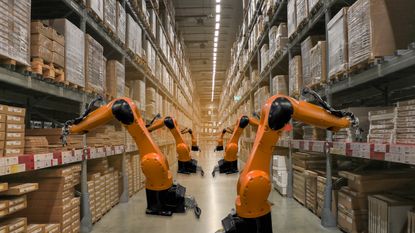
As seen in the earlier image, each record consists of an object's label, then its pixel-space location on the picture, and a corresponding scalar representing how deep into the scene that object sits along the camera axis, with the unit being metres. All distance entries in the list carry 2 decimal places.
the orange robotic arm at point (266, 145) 2.64
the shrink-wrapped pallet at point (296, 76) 6.51
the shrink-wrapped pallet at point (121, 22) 6.63
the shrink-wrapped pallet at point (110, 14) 5.82
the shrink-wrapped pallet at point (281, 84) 7.92
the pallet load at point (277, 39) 7.61
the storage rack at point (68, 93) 3.28
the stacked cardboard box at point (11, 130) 3.07
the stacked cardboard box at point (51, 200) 4.09
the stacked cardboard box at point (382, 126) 3.45
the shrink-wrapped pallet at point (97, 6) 5.01
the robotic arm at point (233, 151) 6.91
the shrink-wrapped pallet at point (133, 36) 7.43
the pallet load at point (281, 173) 7.45
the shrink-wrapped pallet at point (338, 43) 4.35
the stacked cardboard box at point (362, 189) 4.23
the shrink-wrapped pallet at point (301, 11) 5.86
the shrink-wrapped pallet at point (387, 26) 3.59
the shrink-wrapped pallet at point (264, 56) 9.45
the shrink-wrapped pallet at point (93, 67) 5.05
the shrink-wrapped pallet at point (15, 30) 2.98
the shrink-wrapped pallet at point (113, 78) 6.42
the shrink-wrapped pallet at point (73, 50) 4.33
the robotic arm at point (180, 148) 5.18
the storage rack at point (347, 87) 3.19
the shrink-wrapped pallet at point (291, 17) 6.56
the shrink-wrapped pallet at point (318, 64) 5.21
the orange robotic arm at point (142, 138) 3.28
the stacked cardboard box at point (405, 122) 3.14
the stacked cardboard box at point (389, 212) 3.47
